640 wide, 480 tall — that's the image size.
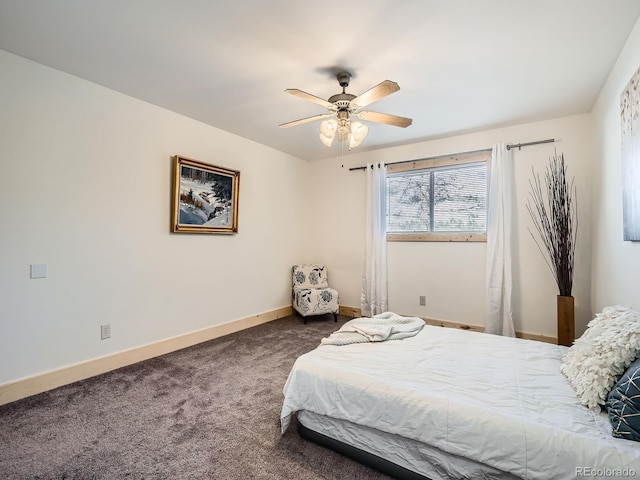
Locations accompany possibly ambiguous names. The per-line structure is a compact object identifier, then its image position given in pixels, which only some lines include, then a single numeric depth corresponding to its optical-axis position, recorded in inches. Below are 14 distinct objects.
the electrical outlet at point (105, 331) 108.0
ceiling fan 94.8
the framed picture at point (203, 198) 130.0
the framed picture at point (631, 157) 73.0
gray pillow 44.8
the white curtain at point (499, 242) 140.2
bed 46.7
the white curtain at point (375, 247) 172.6
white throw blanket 89.4
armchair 170.7
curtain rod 135.0
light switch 93.2
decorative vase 116.1
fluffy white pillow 52.6
